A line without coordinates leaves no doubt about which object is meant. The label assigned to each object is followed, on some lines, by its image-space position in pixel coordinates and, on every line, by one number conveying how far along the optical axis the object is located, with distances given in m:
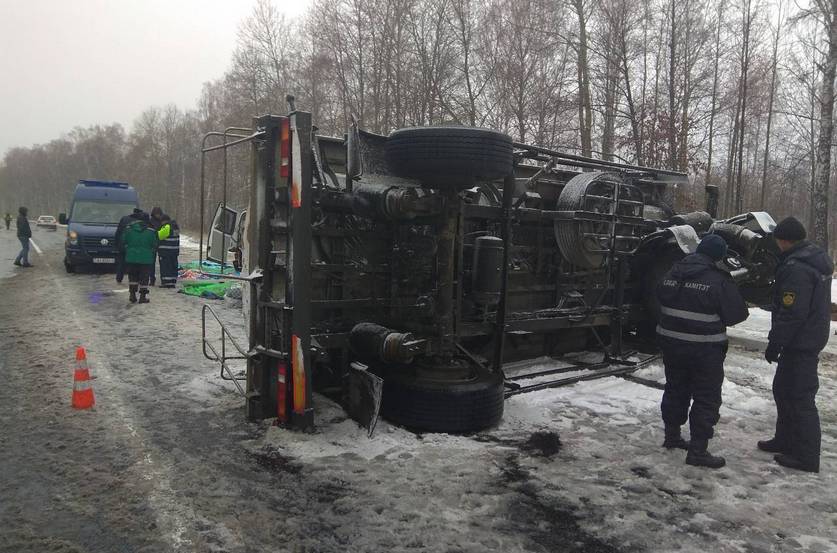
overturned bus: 4.55
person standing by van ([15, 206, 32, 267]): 17.14
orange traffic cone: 5.15
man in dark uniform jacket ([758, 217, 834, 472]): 4.25
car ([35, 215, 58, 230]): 55.91
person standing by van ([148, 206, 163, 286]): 12.75
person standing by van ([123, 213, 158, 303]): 11.24
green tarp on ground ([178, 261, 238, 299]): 12.84
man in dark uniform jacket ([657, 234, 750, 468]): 4.29
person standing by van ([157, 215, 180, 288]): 13.93
